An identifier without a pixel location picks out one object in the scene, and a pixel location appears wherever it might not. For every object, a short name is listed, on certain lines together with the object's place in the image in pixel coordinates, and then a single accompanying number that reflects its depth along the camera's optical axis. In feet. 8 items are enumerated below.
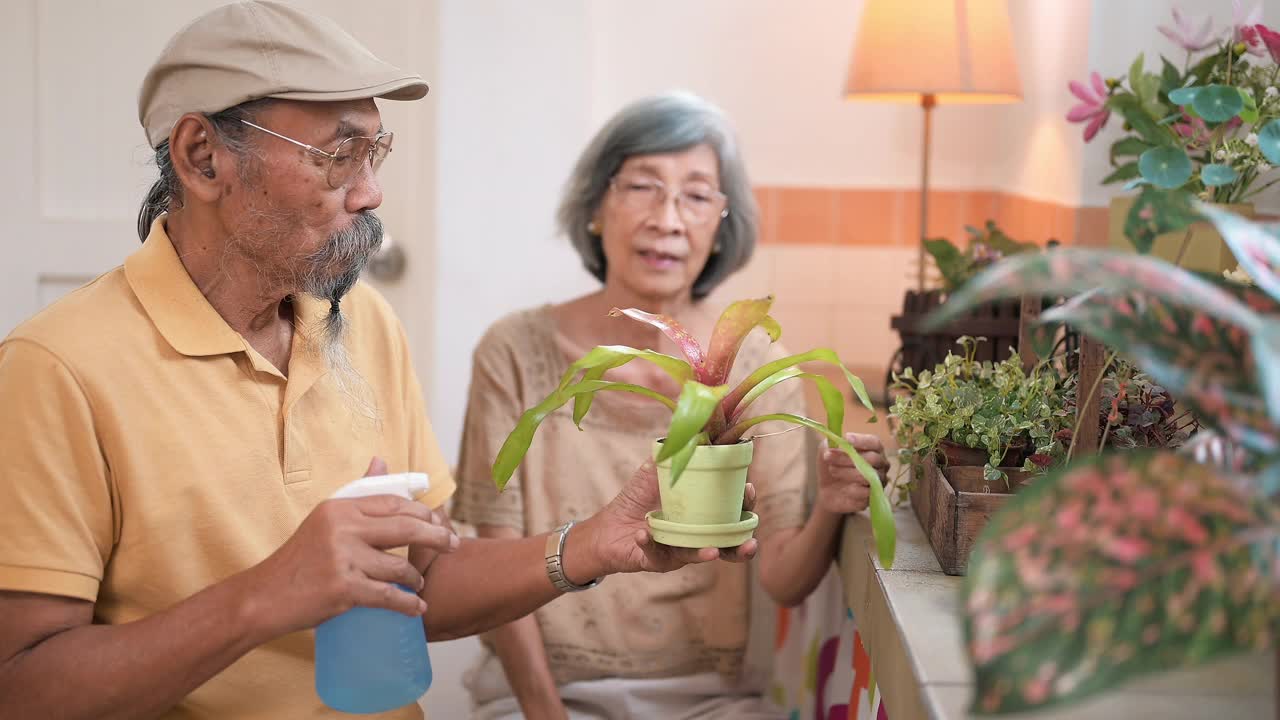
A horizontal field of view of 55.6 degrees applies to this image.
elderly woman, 6.00
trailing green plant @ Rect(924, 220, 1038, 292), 6.30
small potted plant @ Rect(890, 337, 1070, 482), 4.16
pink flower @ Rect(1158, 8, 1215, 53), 4.50
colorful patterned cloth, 5.07
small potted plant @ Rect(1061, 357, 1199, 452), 3.92
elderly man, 3.67
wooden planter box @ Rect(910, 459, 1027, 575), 3.87
